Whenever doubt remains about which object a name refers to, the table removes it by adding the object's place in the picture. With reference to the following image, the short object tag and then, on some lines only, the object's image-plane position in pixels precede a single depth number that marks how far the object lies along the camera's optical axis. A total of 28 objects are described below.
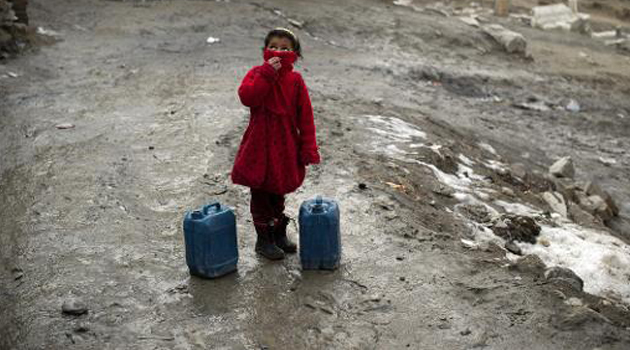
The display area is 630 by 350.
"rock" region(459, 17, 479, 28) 13.66
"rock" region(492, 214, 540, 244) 5.12
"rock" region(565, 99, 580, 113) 10.34
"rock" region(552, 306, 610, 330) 3.34
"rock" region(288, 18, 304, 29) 11.80
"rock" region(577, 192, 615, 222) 6.73
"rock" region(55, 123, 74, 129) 6.46
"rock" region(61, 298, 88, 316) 3.41
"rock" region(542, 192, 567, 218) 6.18
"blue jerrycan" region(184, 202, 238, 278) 3.53
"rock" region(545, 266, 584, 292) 4.03
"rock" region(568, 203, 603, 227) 6.16
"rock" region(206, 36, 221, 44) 10.42
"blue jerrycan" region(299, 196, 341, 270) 3.70
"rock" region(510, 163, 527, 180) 6.91
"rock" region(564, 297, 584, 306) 3.56
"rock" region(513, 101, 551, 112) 10.09
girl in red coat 3.45
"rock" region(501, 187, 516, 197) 6.06
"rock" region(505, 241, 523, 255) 4.85
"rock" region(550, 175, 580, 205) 6.95
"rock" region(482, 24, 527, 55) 12.56
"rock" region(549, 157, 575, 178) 7.60
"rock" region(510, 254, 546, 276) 4.14
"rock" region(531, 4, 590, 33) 15.92
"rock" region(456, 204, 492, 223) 5.29
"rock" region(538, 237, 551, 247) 5.15
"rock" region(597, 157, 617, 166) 8.55
